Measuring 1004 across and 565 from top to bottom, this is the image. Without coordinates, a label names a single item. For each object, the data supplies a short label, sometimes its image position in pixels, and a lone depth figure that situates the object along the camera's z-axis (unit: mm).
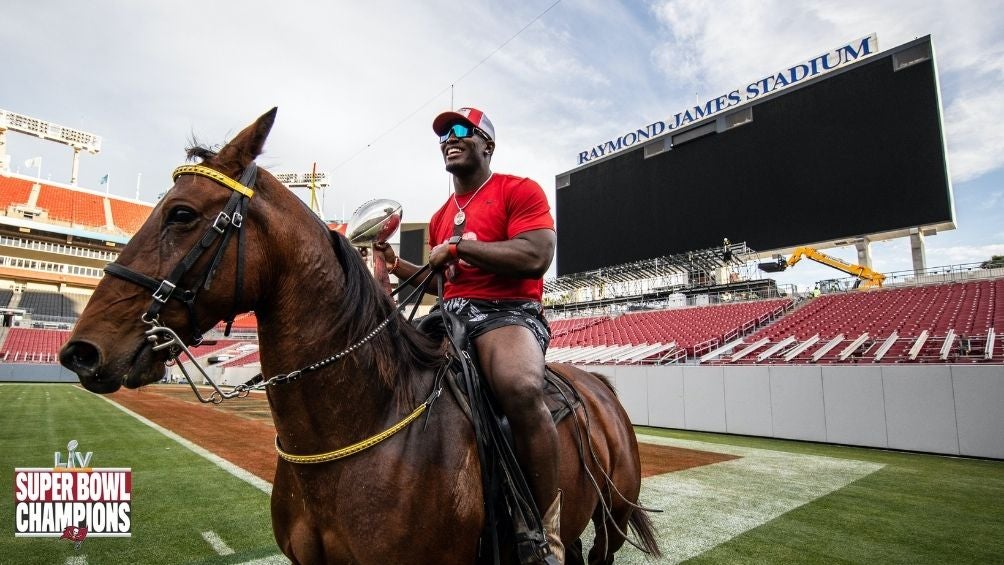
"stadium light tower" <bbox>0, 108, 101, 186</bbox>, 52781
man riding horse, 1829
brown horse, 1311
